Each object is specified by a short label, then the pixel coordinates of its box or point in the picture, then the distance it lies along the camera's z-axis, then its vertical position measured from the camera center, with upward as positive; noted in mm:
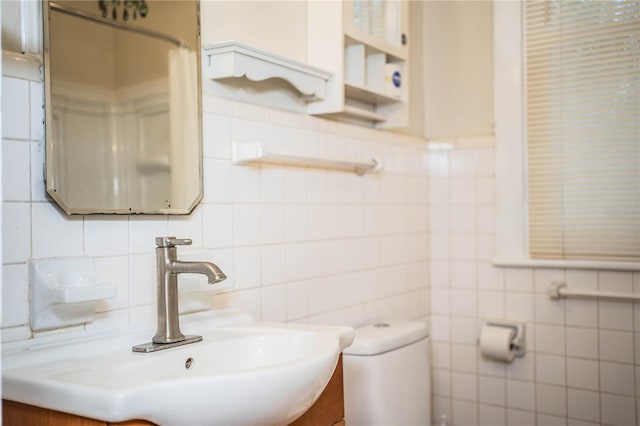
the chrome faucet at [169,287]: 1341 -166
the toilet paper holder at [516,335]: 2508 -514
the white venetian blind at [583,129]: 2320 +290
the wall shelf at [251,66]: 1619 +389
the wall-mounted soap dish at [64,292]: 1229 -158
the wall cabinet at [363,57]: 1985 +510
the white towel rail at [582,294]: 2289 -330
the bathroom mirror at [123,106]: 1293 +237
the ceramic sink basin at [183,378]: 958 -288
